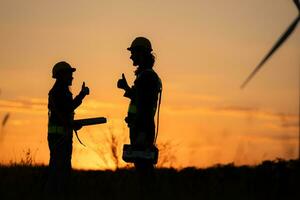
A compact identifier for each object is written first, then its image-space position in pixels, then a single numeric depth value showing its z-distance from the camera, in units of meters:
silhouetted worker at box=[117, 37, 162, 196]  18.55
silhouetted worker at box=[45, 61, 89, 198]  20.62
